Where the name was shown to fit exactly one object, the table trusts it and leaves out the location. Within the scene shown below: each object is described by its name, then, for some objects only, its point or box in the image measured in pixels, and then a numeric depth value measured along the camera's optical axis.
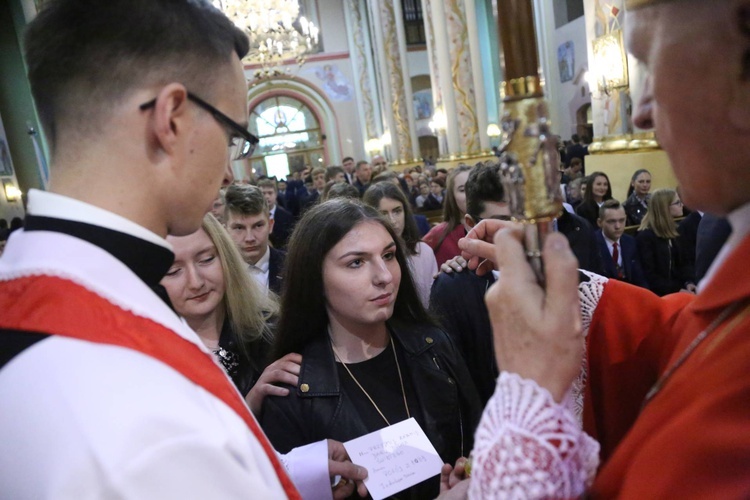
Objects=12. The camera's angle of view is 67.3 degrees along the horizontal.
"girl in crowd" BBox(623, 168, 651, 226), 5.74
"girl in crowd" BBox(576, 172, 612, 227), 5.64
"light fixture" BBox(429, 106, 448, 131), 11.80
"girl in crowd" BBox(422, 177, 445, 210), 8.73
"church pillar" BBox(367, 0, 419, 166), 15.70
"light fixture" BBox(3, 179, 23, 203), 12.99
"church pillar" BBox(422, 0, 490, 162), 10.82
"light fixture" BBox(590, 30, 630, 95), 7.30
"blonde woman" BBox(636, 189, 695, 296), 4.36
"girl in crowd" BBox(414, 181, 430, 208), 9.13
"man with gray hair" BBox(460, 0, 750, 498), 0.71
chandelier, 11.34
